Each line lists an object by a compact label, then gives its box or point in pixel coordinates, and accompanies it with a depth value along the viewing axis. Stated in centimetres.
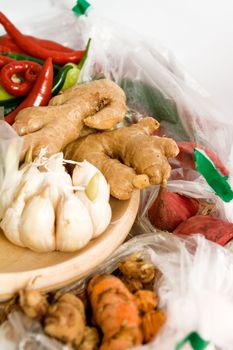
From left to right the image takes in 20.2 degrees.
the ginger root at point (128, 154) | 36
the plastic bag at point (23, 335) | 30
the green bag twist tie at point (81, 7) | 55
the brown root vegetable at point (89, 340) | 31
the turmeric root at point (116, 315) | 30
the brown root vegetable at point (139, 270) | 34
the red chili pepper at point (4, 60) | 49
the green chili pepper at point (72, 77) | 47
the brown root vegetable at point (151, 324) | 31
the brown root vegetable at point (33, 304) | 31
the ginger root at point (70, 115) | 38
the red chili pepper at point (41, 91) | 45
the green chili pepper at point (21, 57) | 51
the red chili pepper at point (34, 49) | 51
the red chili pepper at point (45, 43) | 53
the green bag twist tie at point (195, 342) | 31
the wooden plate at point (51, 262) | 33
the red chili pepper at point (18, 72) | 47
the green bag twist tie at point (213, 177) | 38
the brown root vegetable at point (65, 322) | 30
